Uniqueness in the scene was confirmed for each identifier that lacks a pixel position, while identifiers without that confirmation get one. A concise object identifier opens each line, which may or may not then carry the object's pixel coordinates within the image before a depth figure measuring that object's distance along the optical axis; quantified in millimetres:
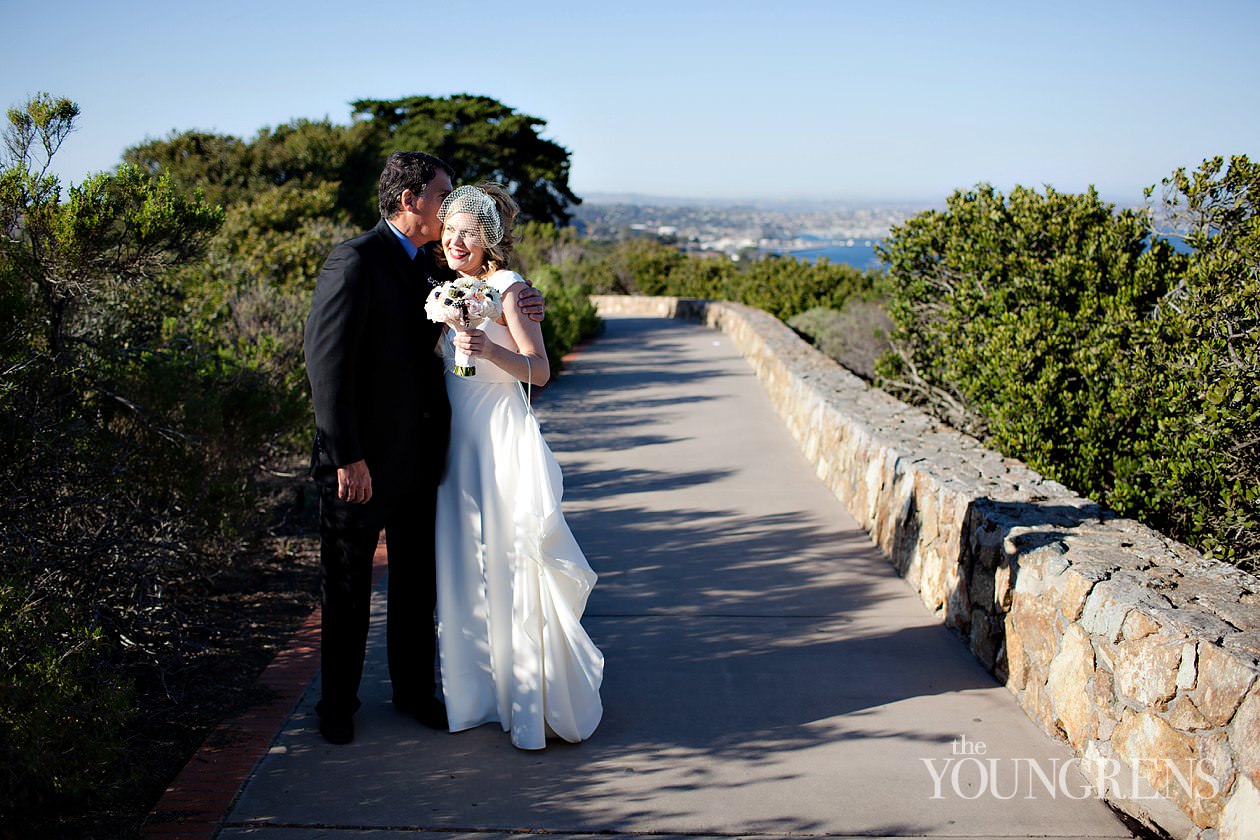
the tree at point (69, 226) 4461
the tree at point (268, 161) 21844
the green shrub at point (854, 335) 16688
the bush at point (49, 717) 2650
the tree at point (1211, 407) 4688
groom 3523
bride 3688
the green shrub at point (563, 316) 15586
